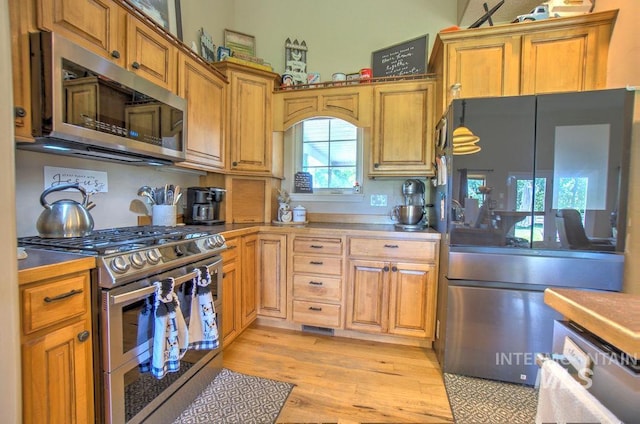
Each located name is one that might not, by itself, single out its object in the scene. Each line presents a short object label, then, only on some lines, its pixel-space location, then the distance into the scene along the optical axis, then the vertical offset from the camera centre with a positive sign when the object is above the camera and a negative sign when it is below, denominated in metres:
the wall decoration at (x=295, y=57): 2.96 +1.51
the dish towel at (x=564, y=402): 0.51 -0.39
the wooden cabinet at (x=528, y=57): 1.89 +1.04
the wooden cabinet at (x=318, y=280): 2.32 -0.67
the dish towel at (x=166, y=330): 1.25 -0.61
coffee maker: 2.32 -0.05
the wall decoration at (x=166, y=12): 1.98 +1.41
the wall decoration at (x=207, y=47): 2.63 +1.45
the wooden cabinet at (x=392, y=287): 2.13 -0.66
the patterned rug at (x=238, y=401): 1.47 -1.13
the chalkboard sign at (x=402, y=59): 2.60 +1.37
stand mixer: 2.47 -0.06
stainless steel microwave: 1.21 +0.45
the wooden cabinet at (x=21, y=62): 1.14 +0.55
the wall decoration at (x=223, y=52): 2.70 +1.41
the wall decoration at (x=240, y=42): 2.93 +1.67
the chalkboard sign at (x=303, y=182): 3.02 +0.19
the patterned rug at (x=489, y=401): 1.49 -1.13
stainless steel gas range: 1.12 -0.50
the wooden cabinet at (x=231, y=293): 1.98 -0.69
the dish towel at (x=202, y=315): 1.54 -0.65
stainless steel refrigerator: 1.62 -0.07
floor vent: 2.41 -1.11
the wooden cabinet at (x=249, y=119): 2.53 +0.75
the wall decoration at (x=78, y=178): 1.54 +0.11
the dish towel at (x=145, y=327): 1.26 -0.58
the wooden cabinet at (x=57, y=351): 0.91 -0.54
